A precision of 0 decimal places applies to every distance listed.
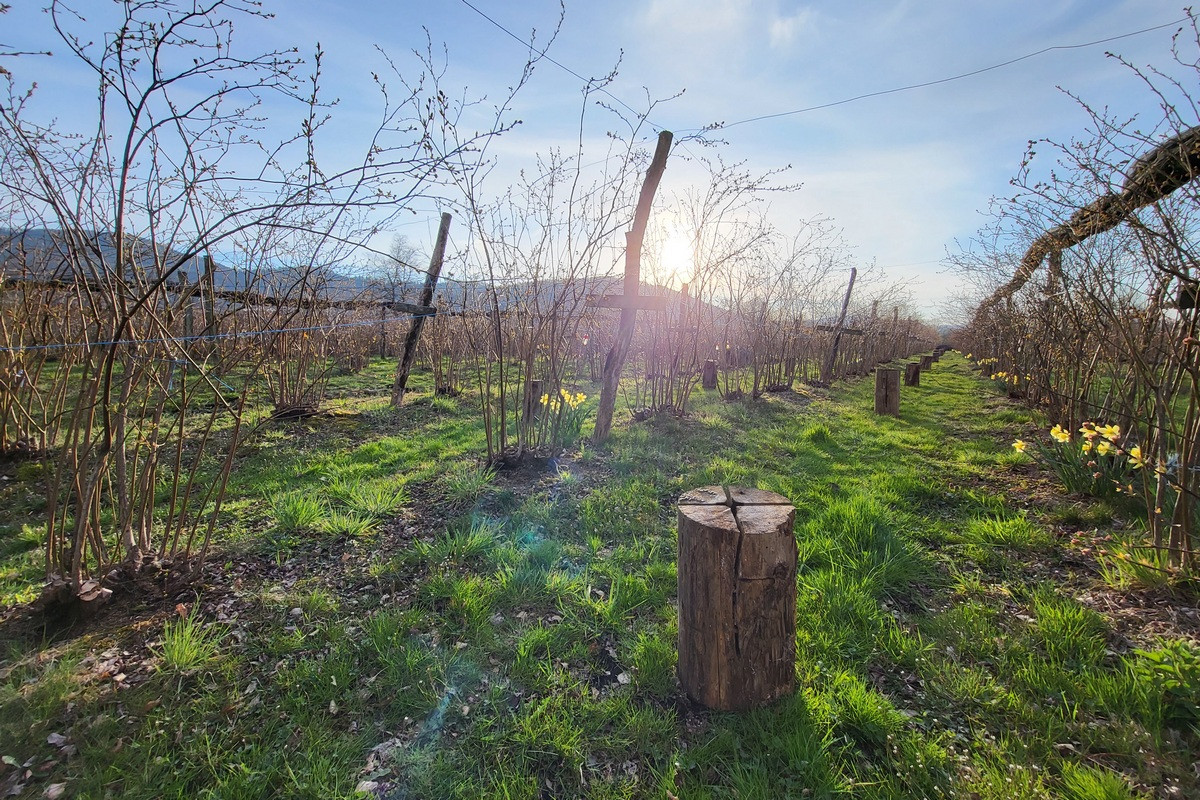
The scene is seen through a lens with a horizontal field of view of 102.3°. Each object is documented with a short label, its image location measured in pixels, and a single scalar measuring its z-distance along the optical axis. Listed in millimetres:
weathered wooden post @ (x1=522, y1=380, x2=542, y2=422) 4629
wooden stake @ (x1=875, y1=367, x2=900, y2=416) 8023
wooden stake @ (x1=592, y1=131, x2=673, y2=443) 5152
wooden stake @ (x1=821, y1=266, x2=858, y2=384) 11859
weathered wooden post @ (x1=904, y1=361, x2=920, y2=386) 12687
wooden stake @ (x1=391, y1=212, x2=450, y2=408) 7164
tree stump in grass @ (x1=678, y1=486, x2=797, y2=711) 1734
